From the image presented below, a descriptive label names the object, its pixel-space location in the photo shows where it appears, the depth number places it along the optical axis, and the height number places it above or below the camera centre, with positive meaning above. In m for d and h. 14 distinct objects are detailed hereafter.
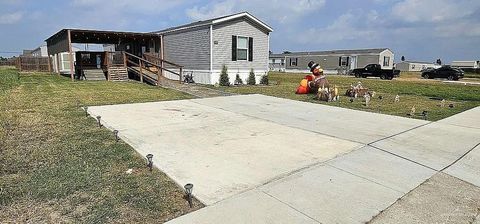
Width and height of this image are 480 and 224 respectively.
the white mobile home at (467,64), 59.94 +1.75
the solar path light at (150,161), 4.16 -1.21
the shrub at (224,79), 16.86 -0.48
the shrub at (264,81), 18.83 -0.63
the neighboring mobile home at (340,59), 40.50 +1.71
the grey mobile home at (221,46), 16.64 +1.33
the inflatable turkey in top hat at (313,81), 13.36 -0.44
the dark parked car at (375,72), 30.29 -0.03
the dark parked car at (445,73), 31.29 -0.05
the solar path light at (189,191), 3.22 -1.24
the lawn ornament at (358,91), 13.04 -0.81
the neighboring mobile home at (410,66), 62.93 +1.23
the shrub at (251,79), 18.08 -0.50
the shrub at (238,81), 17.61 -0.60
